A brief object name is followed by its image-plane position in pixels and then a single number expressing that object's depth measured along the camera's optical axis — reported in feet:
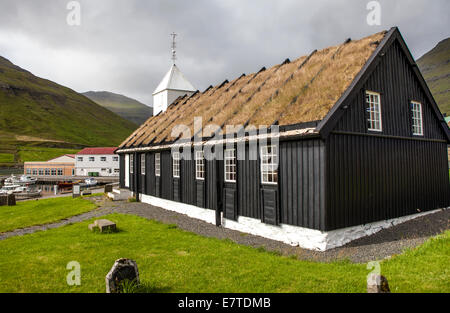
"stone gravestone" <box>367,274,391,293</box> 16.57
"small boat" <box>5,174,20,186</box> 189.59
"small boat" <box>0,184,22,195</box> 157.62
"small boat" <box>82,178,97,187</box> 152.84
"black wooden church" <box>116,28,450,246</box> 31.76
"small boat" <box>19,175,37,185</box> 199.21
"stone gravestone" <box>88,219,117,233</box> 39.04
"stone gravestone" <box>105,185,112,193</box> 93.58
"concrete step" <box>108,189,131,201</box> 75.40
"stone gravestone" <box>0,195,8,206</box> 81.35
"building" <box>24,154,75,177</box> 239.71
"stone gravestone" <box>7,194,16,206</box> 80.12
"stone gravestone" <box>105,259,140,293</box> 18.53
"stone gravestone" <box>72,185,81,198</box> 91.09
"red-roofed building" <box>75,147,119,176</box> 222.69
